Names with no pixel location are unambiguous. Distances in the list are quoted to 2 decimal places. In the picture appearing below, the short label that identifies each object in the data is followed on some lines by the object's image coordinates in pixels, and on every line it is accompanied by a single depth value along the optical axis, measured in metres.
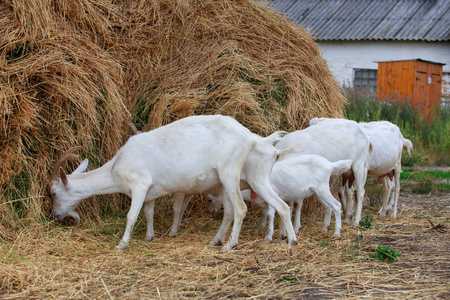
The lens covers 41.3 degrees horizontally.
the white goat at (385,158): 7.68
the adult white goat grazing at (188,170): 5.59
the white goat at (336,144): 6.93
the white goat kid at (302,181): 6.22
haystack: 6.00
